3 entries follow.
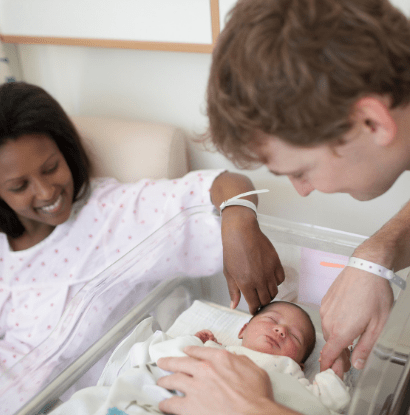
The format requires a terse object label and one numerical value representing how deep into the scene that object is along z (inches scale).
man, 18.5
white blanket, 27.9
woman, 42.3
